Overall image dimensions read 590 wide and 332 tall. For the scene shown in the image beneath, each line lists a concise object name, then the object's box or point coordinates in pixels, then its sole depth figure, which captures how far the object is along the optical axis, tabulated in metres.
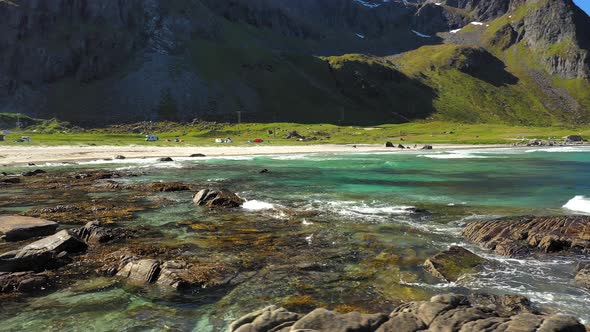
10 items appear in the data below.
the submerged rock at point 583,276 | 16.28
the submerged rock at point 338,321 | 10.52
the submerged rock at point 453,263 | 17.48
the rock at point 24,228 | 22.50
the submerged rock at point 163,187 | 41.94
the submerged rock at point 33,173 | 55.50
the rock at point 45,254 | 17.34
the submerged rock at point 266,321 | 10.81
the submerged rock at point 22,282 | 15.70
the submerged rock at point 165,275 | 16.17
